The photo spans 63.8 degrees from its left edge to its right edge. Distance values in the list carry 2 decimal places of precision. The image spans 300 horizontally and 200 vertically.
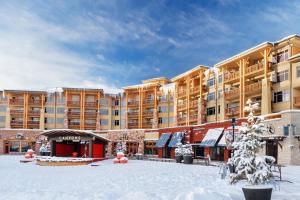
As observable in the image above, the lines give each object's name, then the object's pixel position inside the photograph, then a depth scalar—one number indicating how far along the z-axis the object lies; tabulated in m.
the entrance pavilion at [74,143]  29.07
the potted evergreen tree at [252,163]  8.16
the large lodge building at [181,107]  27.36
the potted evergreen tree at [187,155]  26.53
